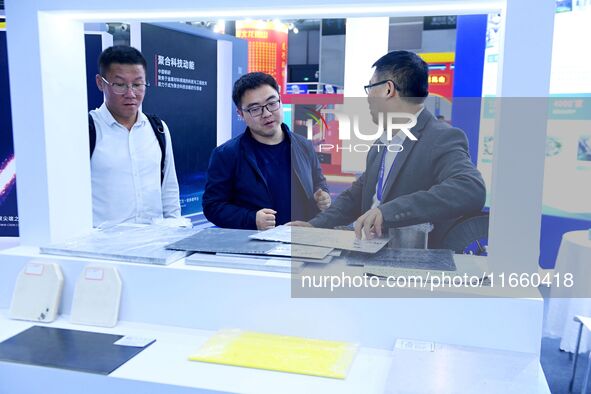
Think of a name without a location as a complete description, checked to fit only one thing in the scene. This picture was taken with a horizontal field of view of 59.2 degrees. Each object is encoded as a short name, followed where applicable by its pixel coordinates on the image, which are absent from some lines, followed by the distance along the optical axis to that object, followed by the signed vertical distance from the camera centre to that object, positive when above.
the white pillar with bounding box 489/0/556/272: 1.03 +0.01
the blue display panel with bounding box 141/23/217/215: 3.51 +0.27
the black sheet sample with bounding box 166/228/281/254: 1.23 -0.27
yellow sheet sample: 1.01 -0.44
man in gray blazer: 1.20 -0.11
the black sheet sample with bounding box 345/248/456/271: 1.14 -0.27
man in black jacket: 2.13 -0.13
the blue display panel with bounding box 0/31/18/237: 2.95 -0.19
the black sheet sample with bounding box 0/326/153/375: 1.03 -0.45
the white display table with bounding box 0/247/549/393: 0.96 -0.41
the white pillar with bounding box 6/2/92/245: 1.34 +0.04
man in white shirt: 2.25 -0.10
